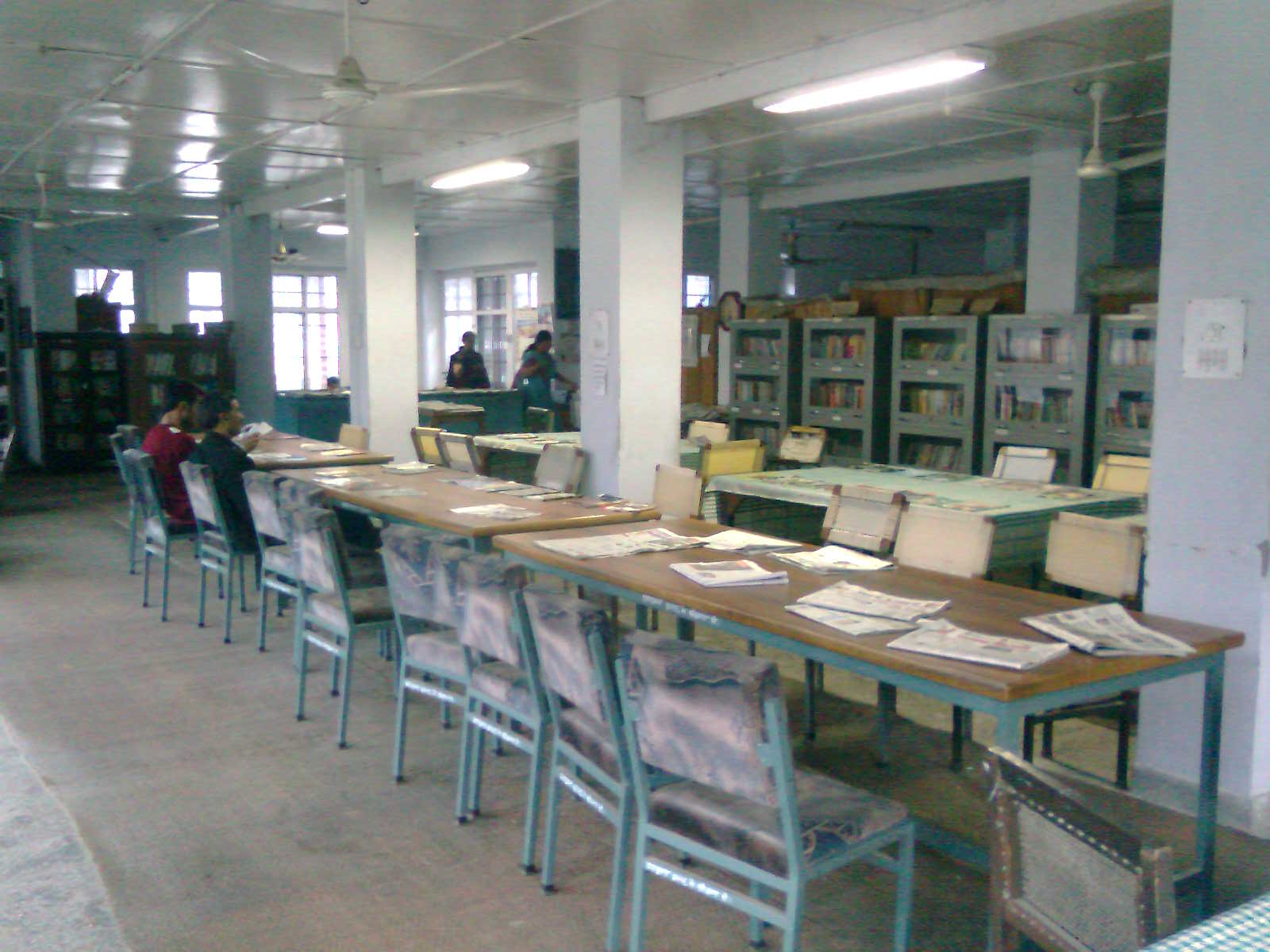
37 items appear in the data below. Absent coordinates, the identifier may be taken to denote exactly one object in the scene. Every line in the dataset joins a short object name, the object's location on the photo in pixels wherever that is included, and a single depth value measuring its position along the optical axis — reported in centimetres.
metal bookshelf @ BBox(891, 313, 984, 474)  880
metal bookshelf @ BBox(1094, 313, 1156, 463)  756
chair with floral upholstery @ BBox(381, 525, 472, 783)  343
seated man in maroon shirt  628
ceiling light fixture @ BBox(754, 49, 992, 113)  520
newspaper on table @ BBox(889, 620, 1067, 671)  253
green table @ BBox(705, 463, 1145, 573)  529
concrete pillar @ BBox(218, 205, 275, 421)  1265
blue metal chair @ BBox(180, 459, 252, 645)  553
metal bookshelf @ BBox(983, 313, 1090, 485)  796
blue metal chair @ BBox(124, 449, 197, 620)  599
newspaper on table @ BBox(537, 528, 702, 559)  389
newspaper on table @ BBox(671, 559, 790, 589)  341
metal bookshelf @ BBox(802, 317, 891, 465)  961
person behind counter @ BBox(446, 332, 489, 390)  1344
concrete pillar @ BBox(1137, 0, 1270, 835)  344
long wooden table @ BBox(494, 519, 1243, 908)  245
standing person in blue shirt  1204
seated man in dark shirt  561
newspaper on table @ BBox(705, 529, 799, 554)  398
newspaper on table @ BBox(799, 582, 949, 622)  302
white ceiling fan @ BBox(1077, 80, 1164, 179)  632
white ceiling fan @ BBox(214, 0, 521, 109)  454
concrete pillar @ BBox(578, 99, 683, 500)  686
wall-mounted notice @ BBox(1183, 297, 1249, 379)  347
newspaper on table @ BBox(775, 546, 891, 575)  366
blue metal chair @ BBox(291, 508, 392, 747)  408
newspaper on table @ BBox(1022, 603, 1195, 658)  268
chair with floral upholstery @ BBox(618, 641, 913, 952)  217
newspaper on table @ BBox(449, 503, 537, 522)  471
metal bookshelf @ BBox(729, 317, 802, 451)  1035
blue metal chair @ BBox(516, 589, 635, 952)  260
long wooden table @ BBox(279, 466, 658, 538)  452
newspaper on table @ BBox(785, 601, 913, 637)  283
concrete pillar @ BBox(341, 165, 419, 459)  958
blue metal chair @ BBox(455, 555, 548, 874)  310
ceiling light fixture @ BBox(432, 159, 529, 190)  827
